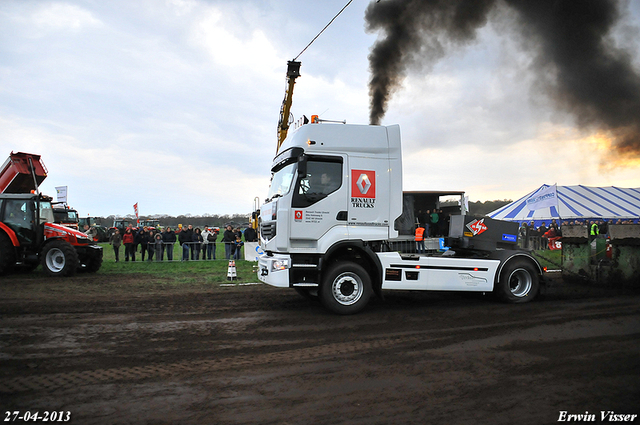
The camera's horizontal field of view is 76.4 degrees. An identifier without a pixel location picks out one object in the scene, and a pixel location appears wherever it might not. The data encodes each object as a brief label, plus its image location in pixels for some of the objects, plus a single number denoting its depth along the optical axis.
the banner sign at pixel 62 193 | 28.47
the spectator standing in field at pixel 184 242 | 18.33
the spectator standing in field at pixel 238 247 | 18.47
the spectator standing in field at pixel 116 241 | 18.36
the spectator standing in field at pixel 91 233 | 14.93
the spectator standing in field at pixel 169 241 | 18.56
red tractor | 12.66
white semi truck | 7.31
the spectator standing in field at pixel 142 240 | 18.30
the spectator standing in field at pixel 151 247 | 18.50
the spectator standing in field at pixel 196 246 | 18.61
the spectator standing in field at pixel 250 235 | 18.49
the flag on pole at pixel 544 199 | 26.12
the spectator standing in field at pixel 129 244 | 18.27
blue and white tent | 25.39
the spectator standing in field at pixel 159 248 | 18.48
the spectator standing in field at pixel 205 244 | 18.89
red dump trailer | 14.96
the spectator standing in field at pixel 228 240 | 19.09
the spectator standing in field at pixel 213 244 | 19.16
